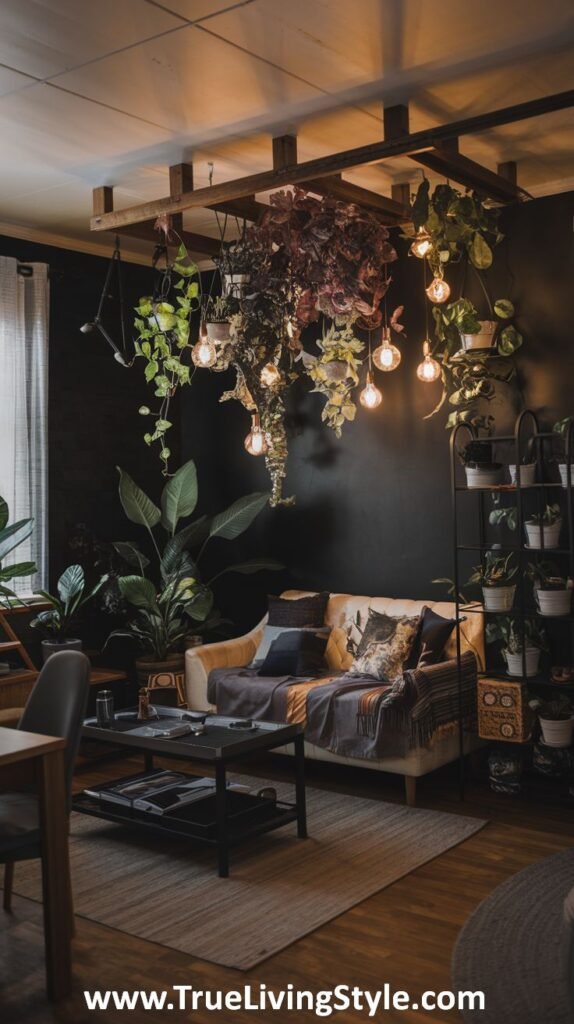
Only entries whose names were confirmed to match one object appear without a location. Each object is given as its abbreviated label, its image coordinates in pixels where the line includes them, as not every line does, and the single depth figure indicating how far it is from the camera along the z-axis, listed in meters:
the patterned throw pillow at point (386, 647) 5.34
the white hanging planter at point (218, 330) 5.36
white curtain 5.96
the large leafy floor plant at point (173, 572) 6.19
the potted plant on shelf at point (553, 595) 4.82
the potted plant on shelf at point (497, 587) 4.99
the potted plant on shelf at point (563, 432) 4.74
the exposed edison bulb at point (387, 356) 5.25
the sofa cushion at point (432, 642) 5.27
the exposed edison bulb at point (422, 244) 5.11
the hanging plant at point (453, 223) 4.85
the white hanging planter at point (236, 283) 5.27
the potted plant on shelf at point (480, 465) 5.11
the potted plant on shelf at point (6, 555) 5.58
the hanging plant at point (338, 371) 5.70
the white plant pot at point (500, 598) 4.98
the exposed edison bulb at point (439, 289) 5.12
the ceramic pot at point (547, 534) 4.86
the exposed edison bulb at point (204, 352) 5.28
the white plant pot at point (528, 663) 4.93
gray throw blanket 4.86
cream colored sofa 4.91
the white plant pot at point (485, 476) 5.11
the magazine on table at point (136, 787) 4.53
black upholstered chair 3.13
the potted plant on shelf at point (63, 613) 5.85
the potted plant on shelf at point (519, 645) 4.92
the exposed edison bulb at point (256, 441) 5.98
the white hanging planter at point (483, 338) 5.20
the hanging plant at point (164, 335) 5.88
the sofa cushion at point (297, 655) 5.62
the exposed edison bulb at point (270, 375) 5.62
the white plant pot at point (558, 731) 4.83
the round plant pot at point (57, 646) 5.79
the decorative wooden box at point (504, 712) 4.89
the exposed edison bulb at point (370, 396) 5.56
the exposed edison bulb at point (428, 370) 5.34
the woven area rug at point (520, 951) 3.00
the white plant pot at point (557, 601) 4.82
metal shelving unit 4.86
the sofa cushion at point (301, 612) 5.96
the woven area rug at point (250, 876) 3.56
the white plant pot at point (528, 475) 4.98
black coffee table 4.13
